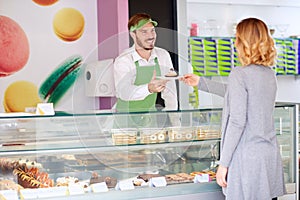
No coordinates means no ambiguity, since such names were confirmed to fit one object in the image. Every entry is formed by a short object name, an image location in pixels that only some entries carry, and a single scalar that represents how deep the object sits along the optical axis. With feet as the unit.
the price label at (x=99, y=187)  8.84
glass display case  8.60
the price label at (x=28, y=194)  8.46
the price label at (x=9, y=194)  8.42
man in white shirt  9.43
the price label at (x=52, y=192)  8.56
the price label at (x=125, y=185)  8.97
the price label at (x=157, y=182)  9.18
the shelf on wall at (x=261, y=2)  19.07
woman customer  8.39
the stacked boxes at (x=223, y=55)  18.54
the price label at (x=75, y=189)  8.70
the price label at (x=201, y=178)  9.52
